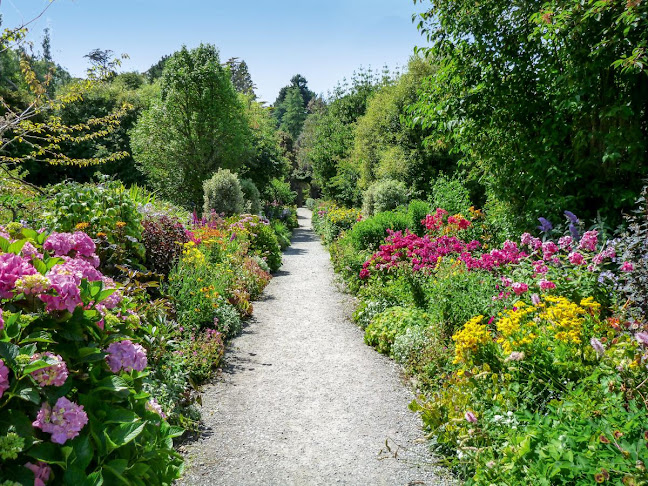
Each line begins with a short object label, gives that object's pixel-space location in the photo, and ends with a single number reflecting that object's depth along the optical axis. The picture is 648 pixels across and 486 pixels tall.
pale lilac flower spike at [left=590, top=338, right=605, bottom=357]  2.77
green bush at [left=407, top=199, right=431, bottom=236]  11.13
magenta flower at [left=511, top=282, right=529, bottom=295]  4.16
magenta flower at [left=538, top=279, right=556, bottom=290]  4.00
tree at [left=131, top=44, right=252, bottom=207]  16.05
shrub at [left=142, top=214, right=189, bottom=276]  6.33
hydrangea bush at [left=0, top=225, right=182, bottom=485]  1.64
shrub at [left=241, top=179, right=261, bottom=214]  16.50
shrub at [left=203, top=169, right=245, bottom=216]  13.77
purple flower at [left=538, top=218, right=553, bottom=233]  5.31
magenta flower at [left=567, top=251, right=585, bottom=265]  4.15
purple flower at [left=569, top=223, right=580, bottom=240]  4.95
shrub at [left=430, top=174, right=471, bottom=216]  9.52
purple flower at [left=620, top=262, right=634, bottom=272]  3.66
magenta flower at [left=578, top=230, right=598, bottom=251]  4.30
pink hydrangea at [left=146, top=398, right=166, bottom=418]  2.37
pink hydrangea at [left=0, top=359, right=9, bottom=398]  1.56
